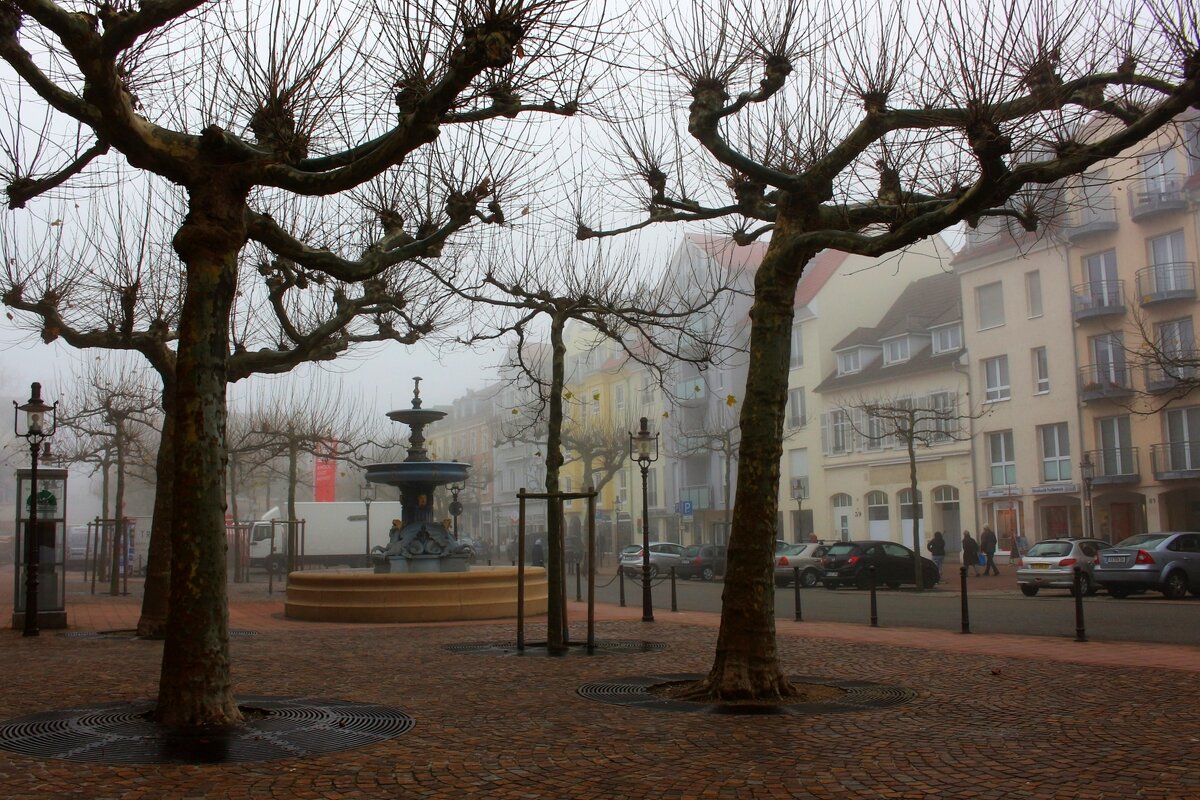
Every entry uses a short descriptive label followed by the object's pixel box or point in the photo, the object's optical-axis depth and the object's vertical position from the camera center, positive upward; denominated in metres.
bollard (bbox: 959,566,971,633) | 16.21 -1.17
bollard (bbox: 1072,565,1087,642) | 14.60 -1.31
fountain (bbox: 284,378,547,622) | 19.05 -0.93
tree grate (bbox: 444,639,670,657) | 13.31 -1.41
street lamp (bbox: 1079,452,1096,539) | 35.44 +1.63
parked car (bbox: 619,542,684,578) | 40.08 -0.82
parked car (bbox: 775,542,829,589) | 32.34 -0.98
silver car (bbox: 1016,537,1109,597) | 25.47 -0.98
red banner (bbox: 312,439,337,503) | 53.62 +2.90
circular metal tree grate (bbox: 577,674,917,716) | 8.77 -1.41
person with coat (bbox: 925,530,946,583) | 38.19 -0.73
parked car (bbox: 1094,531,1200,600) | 23.47 -0.94
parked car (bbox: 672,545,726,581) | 38.88 -1.10
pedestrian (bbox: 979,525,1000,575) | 35.78 -0.66
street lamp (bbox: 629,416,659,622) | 18.83 +1.31
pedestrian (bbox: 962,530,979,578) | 36.56 -0.87
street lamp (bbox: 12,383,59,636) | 16.41 +1.01
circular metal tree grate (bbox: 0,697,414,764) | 6.90 -1.31
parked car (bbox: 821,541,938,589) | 30.12 -1.03
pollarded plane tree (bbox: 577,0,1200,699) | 8.96 +3.31
